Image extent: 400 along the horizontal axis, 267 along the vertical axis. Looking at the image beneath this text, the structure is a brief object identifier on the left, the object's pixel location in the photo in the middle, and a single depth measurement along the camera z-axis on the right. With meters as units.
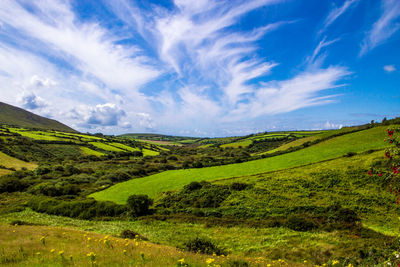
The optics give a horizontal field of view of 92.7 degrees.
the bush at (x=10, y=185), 45.46
